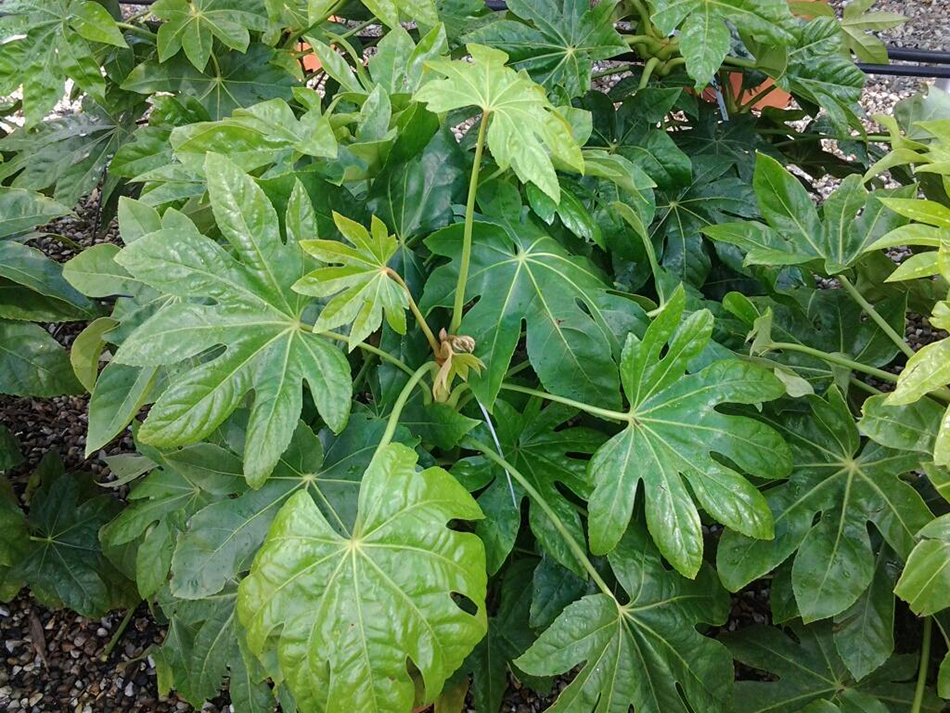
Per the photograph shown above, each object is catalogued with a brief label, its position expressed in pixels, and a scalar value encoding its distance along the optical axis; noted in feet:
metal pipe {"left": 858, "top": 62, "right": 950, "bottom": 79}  5.71
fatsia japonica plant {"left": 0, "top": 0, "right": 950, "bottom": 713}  3.14
